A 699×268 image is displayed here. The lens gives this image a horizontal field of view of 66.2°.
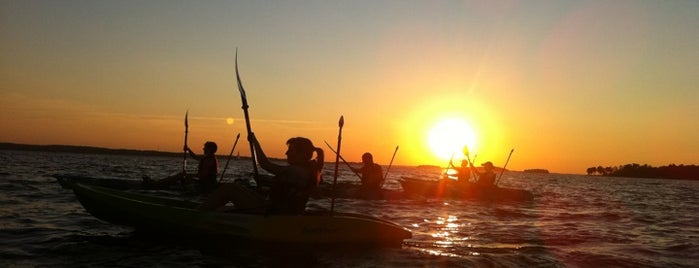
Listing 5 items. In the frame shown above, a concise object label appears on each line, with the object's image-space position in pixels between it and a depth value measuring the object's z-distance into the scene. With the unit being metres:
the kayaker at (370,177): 21.05
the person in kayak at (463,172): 27.53
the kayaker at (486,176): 26.47
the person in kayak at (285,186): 9.43
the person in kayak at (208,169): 16.28
